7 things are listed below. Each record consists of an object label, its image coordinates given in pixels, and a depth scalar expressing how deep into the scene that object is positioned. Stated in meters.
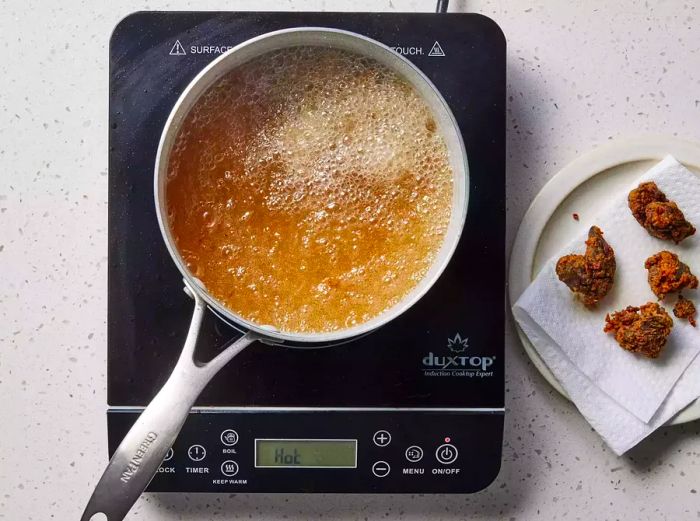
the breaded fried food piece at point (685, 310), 0.80
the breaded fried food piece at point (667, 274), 0.79
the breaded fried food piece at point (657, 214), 0.78
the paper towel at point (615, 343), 0.80
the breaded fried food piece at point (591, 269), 0.78
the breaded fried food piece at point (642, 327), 0.79
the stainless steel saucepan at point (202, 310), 0.67
